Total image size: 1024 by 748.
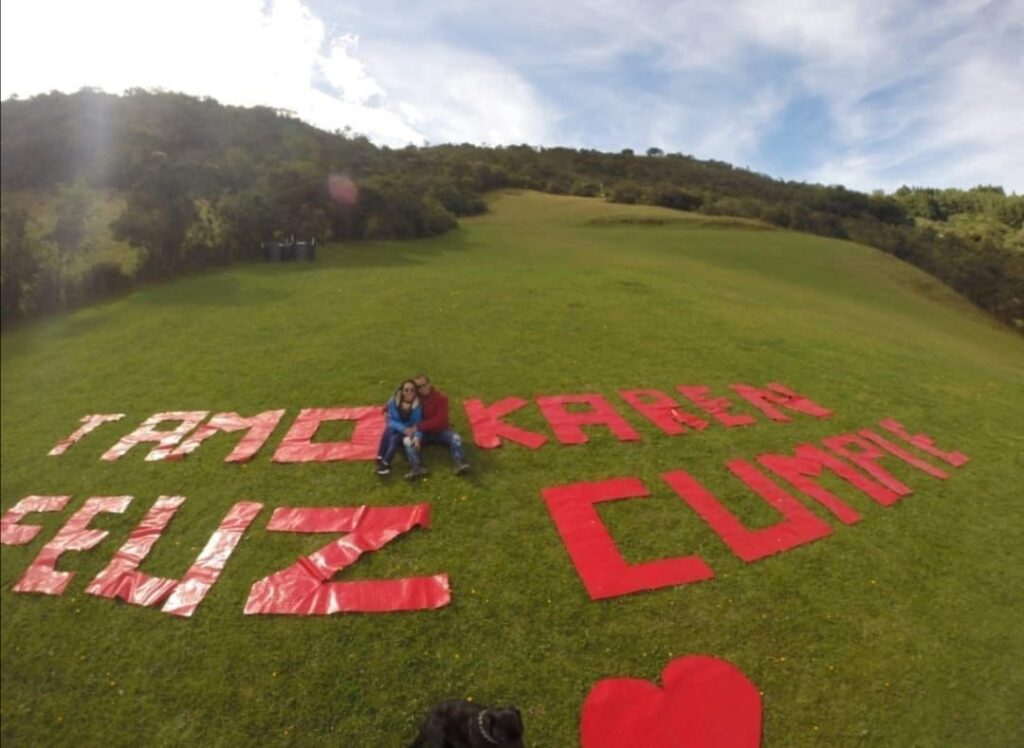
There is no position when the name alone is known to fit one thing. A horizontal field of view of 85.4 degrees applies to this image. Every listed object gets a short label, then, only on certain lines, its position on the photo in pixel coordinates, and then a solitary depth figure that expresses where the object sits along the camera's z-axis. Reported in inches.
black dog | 193.3
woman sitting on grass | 394.3
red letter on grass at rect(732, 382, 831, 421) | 514.0
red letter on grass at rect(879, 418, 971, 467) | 458.1
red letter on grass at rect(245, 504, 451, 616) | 291.1
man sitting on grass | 412.8
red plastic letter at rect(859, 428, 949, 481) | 433.6
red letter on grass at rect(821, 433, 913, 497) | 408.8
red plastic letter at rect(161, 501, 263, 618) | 302.4
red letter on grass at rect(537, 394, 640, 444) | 450.3
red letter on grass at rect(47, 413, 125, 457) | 470.3
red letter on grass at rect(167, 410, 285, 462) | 434.9
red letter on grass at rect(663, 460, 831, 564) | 331.3
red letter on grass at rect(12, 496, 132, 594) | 327.6
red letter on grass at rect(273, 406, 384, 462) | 424.5
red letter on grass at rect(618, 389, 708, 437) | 471.2
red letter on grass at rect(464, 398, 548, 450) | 441.7
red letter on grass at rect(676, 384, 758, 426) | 486.6
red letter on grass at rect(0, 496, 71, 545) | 370.9
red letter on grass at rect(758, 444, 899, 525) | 377.6
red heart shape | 226.7
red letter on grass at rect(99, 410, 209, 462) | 447.5
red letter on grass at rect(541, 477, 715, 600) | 301.7
